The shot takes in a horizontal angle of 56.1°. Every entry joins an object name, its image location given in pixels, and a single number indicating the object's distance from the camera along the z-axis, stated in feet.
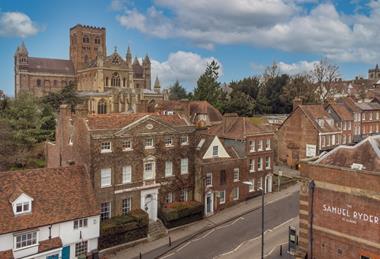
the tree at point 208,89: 254.27
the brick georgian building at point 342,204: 62.34
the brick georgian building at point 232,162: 119.24
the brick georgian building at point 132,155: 98.53
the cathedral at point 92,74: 281.74
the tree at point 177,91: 428.97
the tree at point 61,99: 219.20
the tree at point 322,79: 265.34
